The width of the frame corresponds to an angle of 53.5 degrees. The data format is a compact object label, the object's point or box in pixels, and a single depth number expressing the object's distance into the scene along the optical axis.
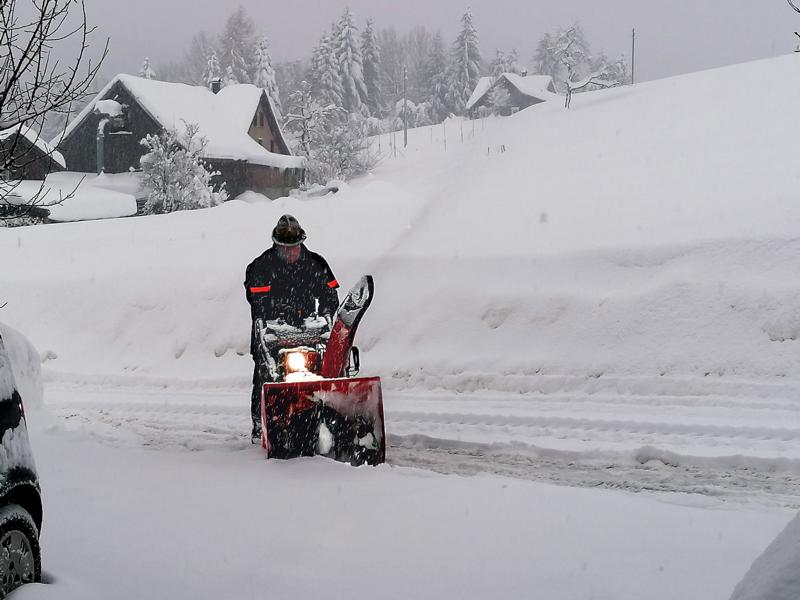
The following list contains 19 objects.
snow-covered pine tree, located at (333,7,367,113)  65.75
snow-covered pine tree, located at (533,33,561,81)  90.12
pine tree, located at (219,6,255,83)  73.94
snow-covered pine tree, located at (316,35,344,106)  63.59
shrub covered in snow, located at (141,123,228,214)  32.34
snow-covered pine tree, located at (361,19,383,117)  71.76
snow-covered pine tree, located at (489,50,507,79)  78.94
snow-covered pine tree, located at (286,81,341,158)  49.81
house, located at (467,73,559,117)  70.25
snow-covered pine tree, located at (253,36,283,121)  65.44
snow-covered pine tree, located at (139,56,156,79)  71.75
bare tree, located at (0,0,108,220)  6.00
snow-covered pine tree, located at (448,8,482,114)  76.50
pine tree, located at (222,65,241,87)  67.45
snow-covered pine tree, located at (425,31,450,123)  79.88
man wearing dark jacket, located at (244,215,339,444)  7.18
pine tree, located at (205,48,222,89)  67.81
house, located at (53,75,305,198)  39.75
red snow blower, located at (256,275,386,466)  6.10
